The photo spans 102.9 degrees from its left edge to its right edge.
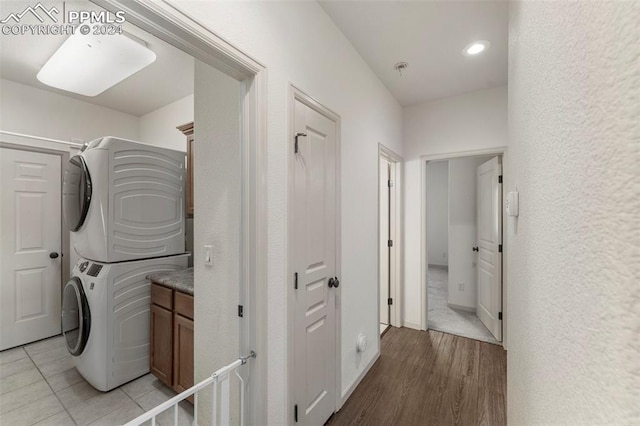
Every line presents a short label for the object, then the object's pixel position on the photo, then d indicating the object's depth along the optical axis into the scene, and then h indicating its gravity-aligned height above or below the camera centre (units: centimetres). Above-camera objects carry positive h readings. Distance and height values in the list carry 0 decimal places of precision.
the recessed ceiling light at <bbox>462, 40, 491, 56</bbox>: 210 +140
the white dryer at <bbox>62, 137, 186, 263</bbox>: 203 +11
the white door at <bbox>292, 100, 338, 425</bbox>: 149 -34
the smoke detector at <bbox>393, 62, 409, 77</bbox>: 240 +141
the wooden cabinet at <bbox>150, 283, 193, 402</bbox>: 186 -97
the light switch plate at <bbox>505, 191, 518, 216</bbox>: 114 +5
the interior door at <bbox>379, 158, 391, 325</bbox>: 332 -35
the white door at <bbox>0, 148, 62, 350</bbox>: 232 -33
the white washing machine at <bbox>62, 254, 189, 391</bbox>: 196 -86
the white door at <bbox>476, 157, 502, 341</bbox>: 288 -39
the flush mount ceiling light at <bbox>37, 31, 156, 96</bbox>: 178 +117
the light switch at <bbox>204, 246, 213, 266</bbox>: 147 -24
